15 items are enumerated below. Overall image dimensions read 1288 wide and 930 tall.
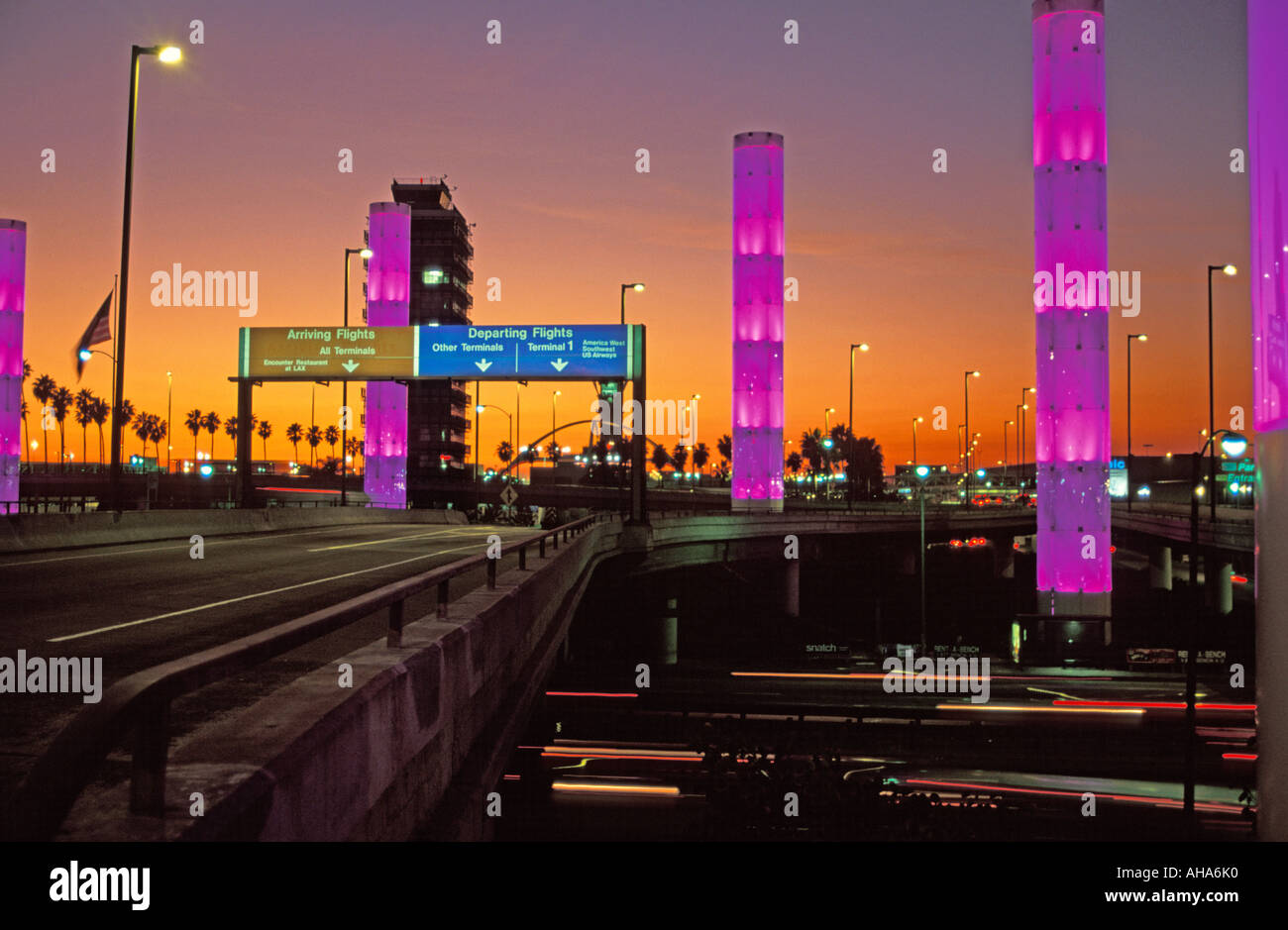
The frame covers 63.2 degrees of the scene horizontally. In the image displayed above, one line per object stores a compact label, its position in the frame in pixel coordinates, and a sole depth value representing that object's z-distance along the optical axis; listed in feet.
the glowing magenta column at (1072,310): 150.30
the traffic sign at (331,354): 156.87
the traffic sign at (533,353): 149.48
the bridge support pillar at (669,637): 168.14
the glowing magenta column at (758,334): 227.40
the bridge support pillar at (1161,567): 279.49
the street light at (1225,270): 163.80
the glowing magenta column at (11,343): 194.90
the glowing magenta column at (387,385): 216.33
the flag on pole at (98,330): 107.76
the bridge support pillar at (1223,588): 238.07
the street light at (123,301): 82.12
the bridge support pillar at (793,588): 239.50
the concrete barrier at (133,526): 81.56
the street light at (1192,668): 68.69
